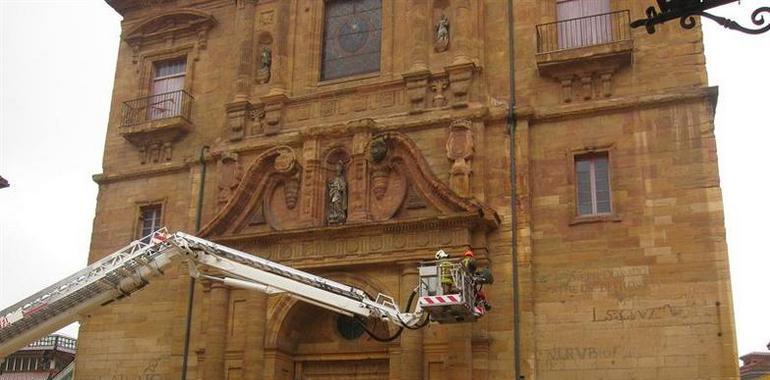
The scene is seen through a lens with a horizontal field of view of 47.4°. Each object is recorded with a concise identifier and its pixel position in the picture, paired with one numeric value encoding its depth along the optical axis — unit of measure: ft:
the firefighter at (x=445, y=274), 50.70
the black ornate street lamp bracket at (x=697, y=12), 25.48
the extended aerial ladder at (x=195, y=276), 50.39
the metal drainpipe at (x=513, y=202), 59.31
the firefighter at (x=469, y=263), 52.10
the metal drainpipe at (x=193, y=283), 70.37
